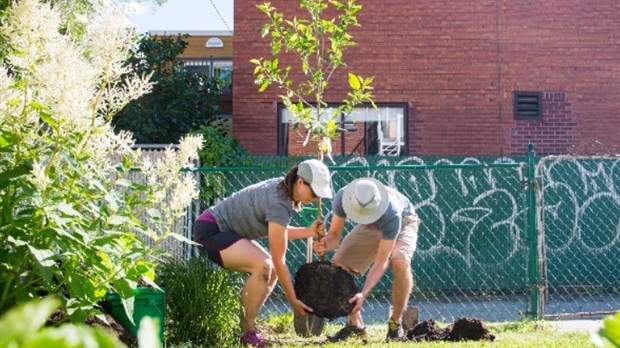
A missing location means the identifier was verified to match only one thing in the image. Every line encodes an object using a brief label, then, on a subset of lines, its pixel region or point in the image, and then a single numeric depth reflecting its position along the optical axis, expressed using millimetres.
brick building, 13219
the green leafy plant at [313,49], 7199
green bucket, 5391
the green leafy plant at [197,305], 6270
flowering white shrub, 4047
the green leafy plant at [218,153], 11492
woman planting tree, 6188
